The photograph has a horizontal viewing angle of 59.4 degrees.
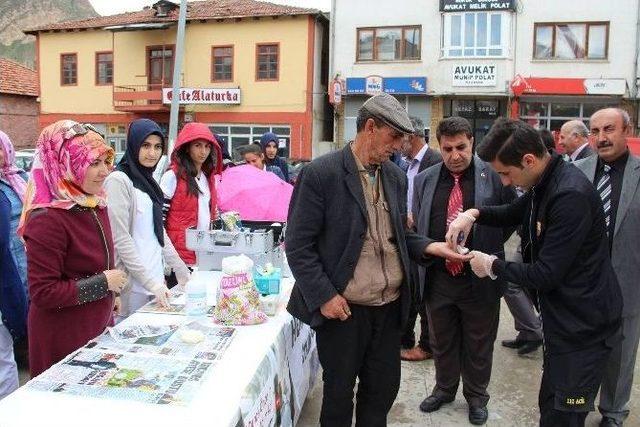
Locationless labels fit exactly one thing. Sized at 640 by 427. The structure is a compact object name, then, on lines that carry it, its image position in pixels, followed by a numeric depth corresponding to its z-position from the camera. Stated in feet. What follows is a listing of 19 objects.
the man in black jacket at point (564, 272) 7.54
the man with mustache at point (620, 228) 10.22
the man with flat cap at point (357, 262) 8.09
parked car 37.60
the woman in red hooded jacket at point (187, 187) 12.02
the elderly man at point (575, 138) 17.56
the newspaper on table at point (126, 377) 6.48
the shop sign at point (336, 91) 69.46
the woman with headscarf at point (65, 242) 7.47
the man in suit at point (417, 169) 14.94
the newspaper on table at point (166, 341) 7.72
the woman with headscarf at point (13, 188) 11.34
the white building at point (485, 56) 64.34
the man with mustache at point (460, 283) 11.15
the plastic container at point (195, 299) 9.32
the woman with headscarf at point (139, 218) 9.66
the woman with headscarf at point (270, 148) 24.31
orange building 73.87
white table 5.98
